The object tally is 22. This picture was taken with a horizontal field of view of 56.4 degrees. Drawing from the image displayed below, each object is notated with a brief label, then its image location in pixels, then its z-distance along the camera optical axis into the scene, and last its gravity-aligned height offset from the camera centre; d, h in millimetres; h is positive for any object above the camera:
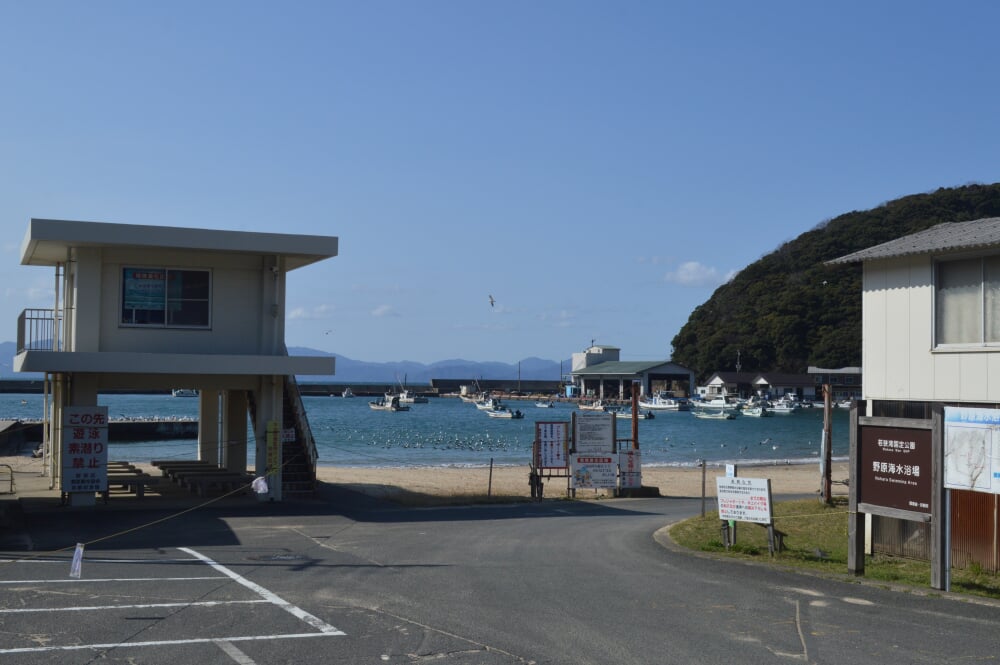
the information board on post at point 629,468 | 27469 -3096
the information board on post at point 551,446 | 26719 -2415
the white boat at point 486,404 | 130250 -6630
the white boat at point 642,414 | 117000 -6672
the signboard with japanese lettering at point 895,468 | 12492 -1393
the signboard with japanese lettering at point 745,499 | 15142 -2214
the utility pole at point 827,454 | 23516 -2241
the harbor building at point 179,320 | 20953 +903
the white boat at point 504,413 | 117031 -6616
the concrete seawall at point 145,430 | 65812 -5709
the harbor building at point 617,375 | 152250 -1936
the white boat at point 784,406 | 122812 -5385
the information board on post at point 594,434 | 27109 -2068
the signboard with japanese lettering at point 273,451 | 22578 -2241
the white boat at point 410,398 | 151575 -6346
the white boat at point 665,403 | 136000 -5861
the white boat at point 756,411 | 117938 -5865
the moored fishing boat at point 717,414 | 115125 -6330
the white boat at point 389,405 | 133750 -6625
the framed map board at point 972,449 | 11469 -1012
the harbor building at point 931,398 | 11992 -477
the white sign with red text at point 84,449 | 20719 -2095
